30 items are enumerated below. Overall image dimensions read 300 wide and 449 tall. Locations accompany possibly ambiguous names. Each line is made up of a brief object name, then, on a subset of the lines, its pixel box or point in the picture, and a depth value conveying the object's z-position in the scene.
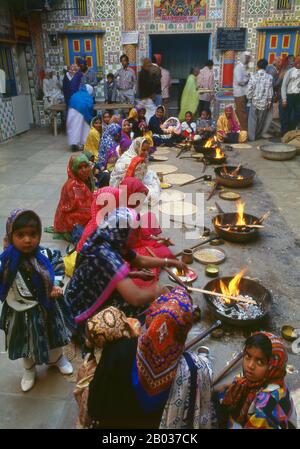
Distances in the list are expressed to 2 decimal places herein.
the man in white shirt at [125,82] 11.04
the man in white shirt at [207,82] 11.43
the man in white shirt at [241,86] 10.10
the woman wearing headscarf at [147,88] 10.91
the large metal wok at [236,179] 6.32
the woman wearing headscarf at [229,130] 9.48
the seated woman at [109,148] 6.62
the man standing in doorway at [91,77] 11.60
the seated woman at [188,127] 9.59
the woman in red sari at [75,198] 4.59
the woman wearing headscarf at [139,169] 5.35
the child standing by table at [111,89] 11.17
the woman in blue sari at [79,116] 9.26
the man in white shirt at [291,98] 9.18
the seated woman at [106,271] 2.32
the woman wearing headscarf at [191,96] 11.26
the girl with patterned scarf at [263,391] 1.91
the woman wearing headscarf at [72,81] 9.64
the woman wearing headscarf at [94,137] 7.61
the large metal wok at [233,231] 4.46
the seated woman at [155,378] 1.76
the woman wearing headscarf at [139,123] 8.65
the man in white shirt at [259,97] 9.64
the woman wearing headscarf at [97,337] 1.91
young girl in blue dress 2.34
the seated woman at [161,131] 9.52
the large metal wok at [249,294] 3.02
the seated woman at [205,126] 9.09
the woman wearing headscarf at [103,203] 3.50
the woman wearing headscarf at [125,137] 6.79
